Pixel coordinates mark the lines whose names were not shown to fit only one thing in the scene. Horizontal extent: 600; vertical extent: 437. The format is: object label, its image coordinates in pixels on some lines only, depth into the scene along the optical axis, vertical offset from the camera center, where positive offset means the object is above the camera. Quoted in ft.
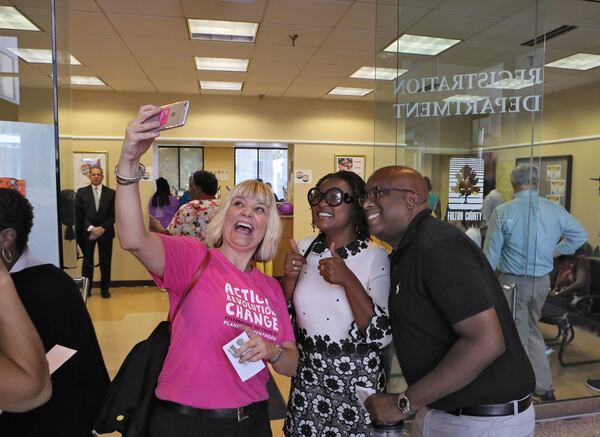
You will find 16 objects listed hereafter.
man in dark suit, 20.07 -1.69
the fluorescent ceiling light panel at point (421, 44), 9.44 +3.00
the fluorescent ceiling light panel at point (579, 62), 17.38 +4.99
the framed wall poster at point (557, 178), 22.16 +0.36
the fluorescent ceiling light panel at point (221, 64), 18.07 +4.90
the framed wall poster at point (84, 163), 23.11 +0.88
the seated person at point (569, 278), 14.26 -3.00
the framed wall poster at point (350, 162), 26.08 +1.21
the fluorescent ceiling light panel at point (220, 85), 21.58 +4.79
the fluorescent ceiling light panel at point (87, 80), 20.47 +4.70
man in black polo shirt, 3.83 -1.32
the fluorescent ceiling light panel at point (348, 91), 22.90 +4.80
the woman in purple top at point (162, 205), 19.98 -1.09
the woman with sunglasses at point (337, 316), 4.85 -1.48
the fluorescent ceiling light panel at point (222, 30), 14.21 +5.02
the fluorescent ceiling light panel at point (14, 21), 7.41 +2.70
